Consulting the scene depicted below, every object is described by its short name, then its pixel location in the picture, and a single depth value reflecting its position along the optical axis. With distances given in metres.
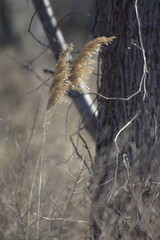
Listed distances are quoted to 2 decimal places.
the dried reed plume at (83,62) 8.99
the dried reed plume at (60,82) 8.94
